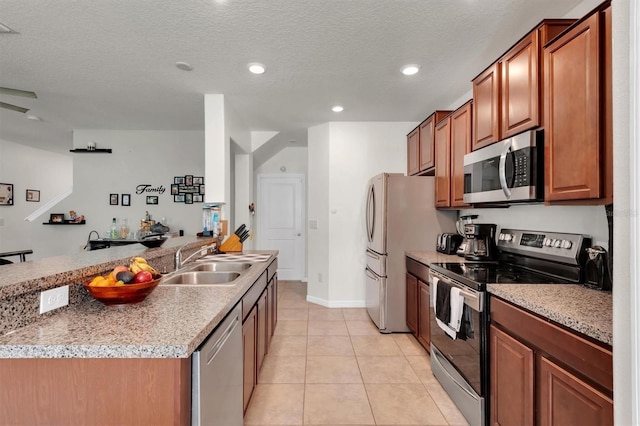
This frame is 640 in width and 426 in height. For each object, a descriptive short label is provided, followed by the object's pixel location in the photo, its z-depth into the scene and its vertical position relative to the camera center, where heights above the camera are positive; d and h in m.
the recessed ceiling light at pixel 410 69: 2.60 +1.27
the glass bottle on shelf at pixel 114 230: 4.58 -0.24
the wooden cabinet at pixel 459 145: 2.56 +0.62
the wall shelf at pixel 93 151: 4.69 +1.00
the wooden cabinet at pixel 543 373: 1.06 -0.67
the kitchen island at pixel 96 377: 0.92 -0.50
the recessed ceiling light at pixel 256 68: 2.56 +1.27
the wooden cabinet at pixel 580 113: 1.32 +0.48
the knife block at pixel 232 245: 3.19 -0.33
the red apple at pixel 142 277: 1.32 -0.28
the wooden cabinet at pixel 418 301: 2.72 -0.85
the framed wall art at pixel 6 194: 5.42 +0.38
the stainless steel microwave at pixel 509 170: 1.72 +0.28
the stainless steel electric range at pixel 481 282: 1.72 -0.44
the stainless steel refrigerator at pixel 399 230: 3.22 -0.17
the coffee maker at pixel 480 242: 2.50 -0.24
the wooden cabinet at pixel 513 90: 1.71 +0.80
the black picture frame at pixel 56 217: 4.73 -0.04
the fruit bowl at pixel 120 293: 1.23 -0.32
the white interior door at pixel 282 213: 5.69 +0.02
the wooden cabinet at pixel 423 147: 3.31 +0.81
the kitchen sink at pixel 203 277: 2.09 -0.46
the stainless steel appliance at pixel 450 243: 2.96 -0.29
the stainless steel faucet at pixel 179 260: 2.20 -0.33
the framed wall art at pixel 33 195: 5.94 +0.39
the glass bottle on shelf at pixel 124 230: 4.69 -0.24
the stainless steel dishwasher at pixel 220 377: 1.00 -0.63
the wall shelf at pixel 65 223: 4.71 -0.13
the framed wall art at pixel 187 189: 4.90 +0.41
